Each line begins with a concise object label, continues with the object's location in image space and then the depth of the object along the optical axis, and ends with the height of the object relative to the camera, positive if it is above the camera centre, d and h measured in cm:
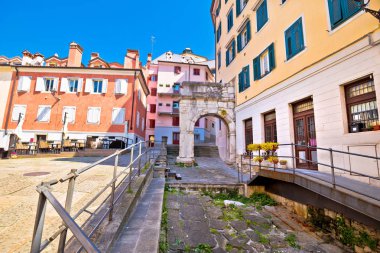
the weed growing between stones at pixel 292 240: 427 -225
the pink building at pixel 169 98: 3089 +805
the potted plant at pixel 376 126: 483 +58
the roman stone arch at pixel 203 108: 1349 +281
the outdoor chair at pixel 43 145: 1325 -16
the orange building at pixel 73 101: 1933 +449
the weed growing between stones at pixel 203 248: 365 -204
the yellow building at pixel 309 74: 529 +273
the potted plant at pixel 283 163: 810 -71
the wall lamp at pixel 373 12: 464 +339
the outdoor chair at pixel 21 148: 1290 -38
